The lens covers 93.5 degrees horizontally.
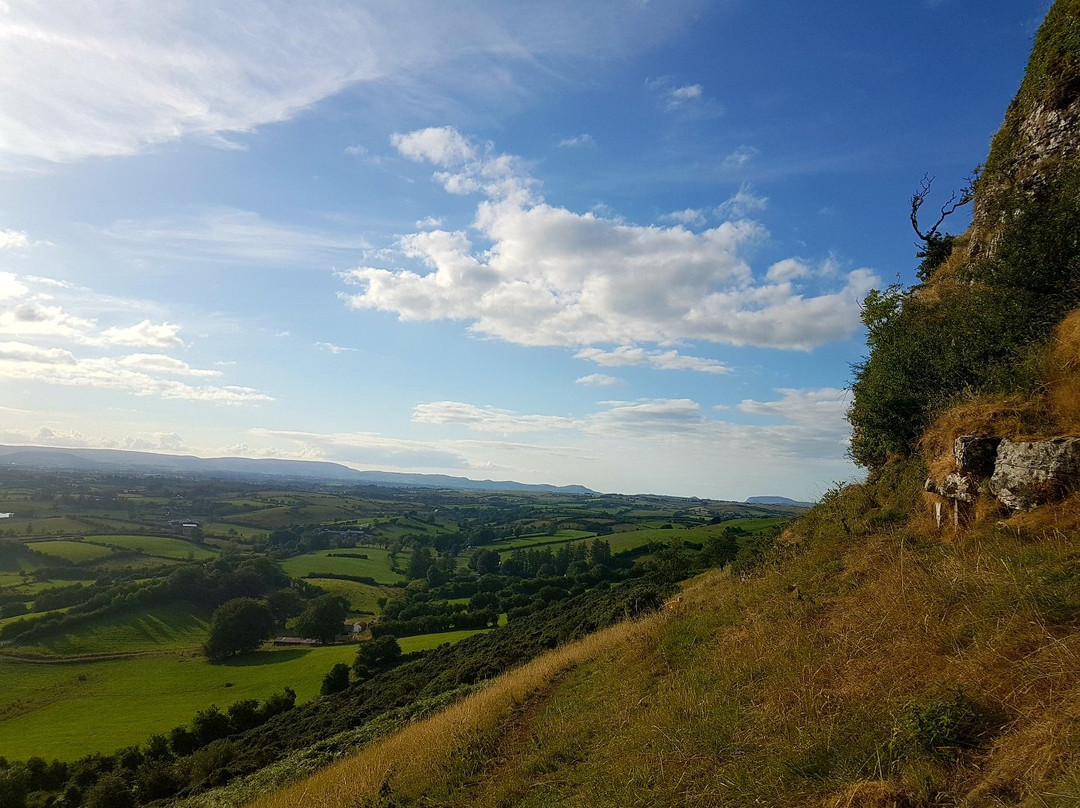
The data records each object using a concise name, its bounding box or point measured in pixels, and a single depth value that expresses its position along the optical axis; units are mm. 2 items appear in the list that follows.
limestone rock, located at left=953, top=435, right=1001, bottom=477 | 9234
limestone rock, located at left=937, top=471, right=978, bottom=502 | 9289
